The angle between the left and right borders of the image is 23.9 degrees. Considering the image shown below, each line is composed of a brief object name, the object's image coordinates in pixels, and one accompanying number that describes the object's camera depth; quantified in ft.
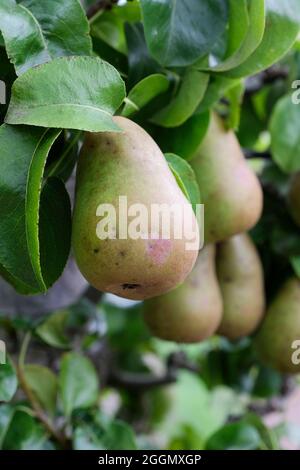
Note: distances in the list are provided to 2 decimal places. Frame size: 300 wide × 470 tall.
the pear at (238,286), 2.77
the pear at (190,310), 2.55
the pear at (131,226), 1.45
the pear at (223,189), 2.31
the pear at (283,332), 2.90
